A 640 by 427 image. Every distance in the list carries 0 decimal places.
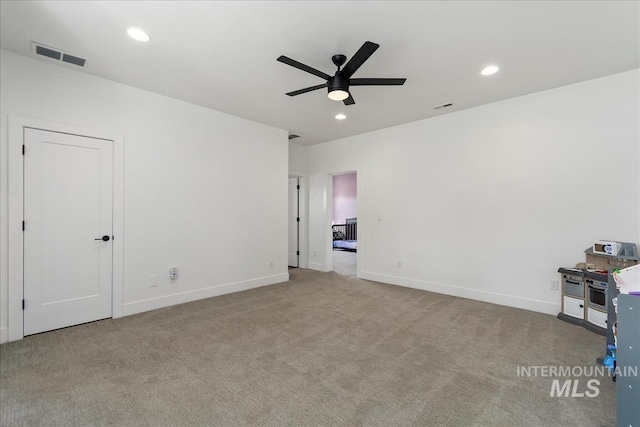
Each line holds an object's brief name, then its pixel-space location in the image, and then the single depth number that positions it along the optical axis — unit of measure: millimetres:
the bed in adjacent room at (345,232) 10734
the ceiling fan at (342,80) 2357
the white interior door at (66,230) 2896
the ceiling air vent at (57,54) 2649
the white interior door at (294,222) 6730
